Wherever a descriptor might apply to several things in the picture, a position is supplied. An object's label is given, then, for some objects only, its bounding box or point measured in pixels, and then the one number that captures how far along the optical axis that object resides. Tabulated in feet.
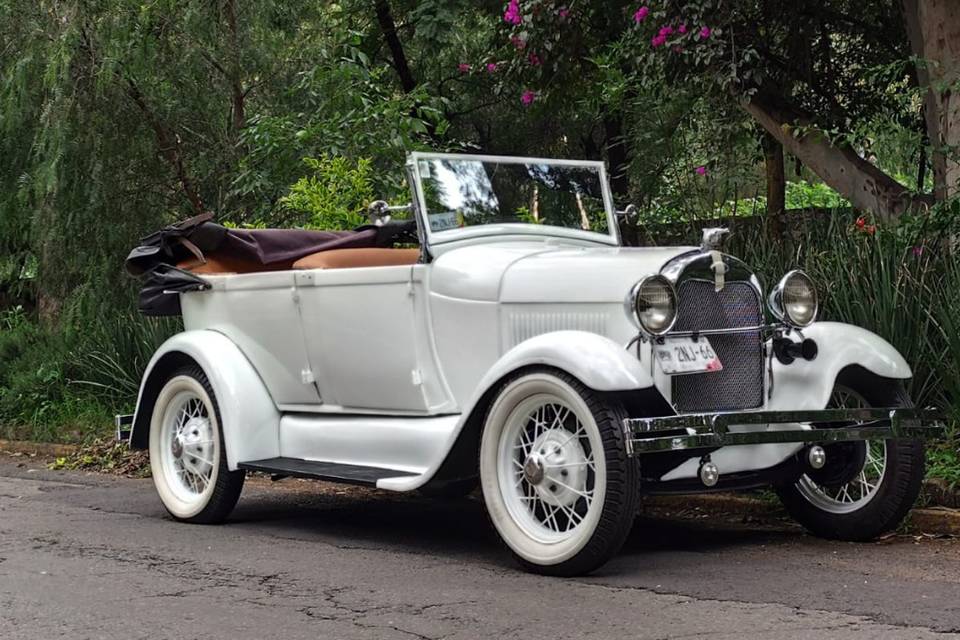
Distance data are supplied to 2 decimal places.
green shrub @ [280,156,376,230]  33.50
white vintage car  18.48
